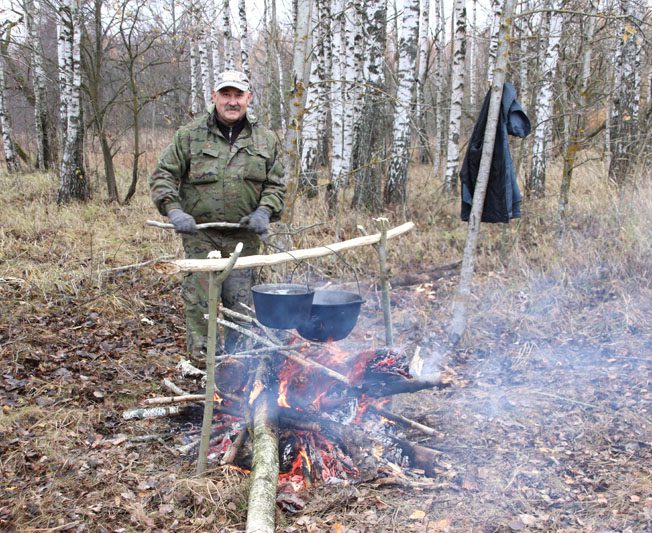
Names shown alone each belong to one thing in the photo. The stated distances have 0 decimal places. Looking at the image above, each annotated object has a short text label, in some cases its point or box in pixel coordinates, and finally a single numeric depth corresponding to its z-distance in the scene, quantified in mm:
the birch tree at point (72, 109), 10047
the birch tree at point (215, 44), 13816
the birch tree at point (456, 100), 10367
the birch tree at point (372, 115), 10578
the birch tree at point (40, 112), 14285
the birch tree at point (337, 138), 10578
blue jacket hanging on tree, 5492
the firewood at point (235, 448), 3645
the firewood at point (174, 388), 4547
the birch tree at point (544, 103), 9812
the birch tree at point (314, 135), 12242
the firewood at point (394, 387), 4141
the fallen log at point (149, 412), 4203
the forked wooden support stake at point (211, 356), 3199
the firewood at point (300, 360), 3957
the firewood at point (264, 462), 2908
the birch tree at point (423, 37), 15828
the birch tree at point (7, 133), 15016
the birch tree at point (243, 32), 13352
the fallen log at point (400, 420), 4152
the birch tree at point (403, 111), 10062
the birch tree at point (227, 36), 12617
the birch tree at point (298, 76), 5762
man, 4496
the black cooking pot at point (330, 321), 3695
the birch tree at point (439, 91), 16397
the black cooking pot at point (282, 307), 3465
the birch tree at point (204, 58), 12891
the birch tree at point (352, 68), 11102
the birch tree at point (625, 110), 9784
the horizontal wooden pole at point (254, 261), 3049
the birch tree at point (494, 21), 9404
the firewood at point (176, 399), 4242
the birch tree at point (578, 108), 6883
